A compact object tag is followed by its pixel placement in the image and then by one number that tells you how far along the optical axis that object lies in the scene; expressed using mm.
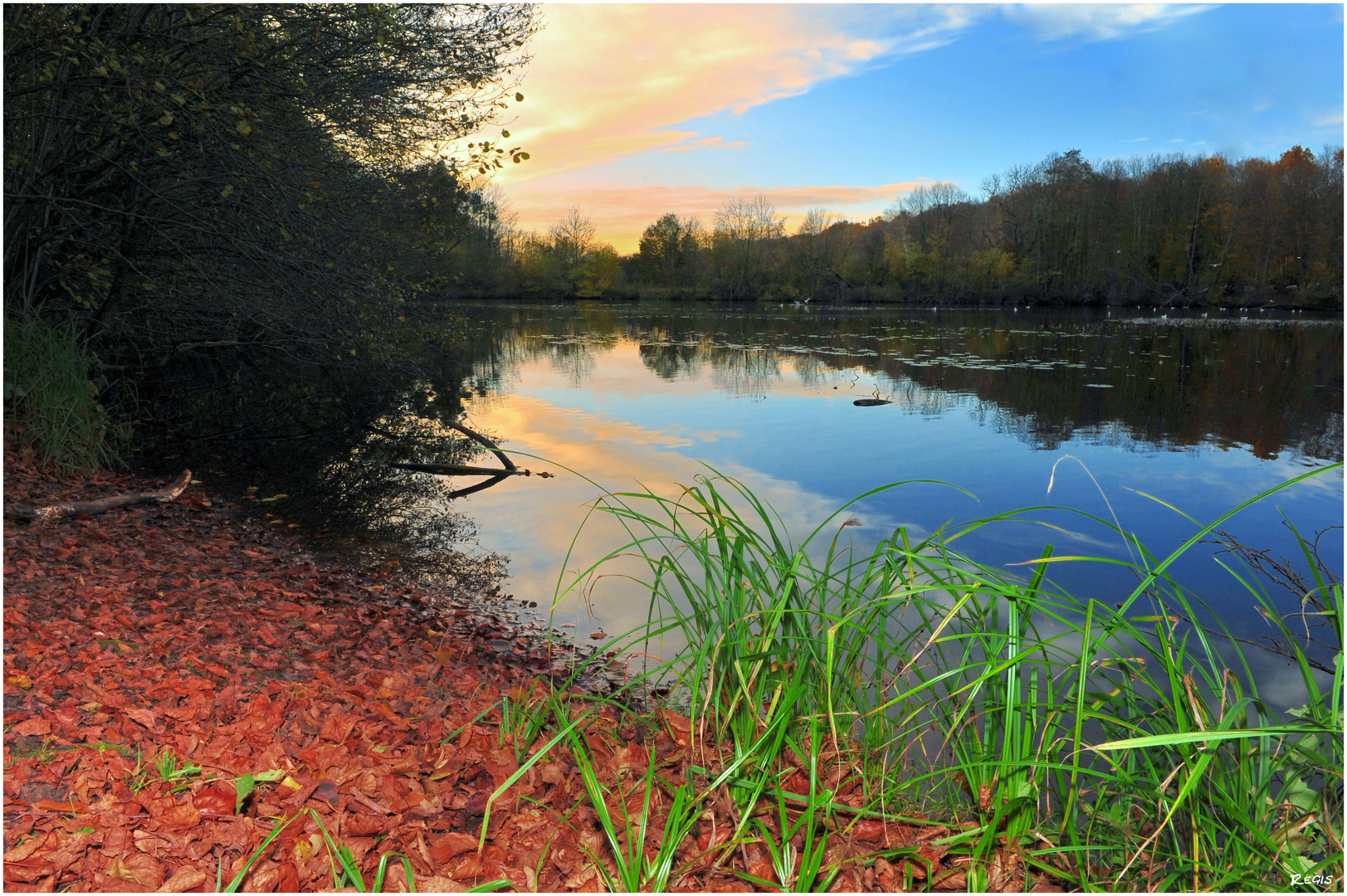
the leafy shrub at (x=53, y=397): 8383
